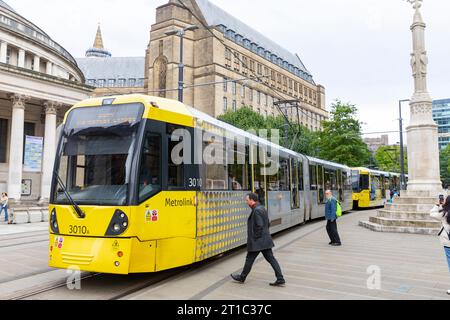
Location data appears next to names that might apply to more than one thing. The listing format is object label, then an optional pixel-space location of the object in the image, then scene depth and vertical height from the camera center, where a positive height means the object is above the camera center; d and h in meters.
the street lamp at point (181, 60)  14.43 +4.75
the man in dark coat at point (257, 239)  6.81 -0.94
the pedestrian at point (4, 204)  20.88 -1.07
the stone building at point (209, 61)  63.84 +21.69
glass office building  126.16 +22.16
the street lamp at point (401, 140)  35.12 +4.18
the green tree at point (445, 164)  79.57 +4.67
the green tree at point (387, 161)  67.75 +4.46
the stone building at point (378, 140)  149.04 +18.36
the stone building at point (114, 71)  97.44 +29.33
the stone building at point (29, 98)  28.70 +6.99
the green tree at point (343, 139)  39.12 +4.72
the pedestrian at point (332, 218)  11.62 -0.97
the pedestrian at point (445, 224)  6.14 -0.59
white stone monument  15.32 +1.06
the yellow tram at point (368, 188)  29.39 -0.16
